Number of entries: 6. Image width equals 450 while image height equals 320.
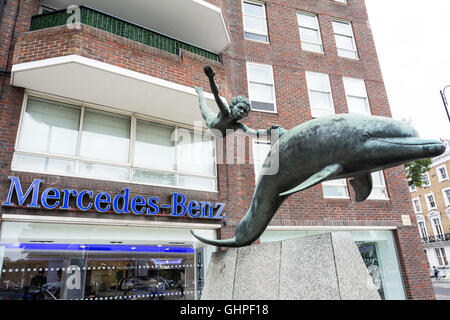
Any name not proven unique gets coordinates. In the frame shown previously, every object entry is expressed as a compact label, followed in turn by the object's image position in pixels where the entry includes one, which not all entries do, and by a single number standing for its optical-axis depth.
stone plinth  3.26
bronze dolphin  2.87
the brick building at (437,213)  42.78
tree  19.72
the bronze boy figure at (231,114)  3.86
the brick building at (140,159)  7.69
